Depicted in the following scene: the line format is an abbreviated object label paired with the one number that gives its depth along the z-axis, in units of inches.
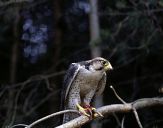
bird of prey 337.4
